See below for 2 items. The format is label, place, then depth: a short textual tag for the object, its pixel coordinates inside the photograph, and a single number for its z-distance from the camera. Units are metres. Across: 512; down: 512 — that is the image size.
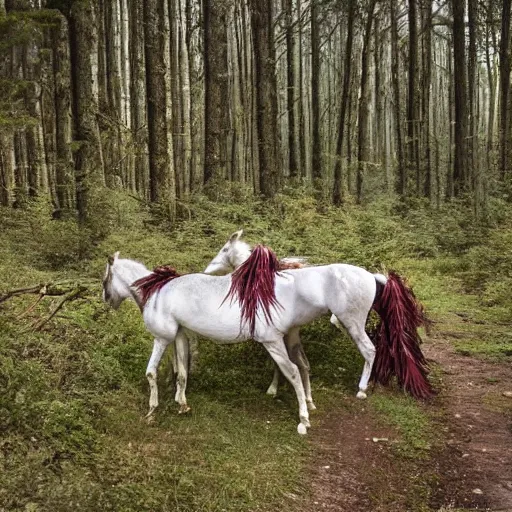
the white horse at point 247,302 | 4.91
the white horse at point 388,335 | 5.47
